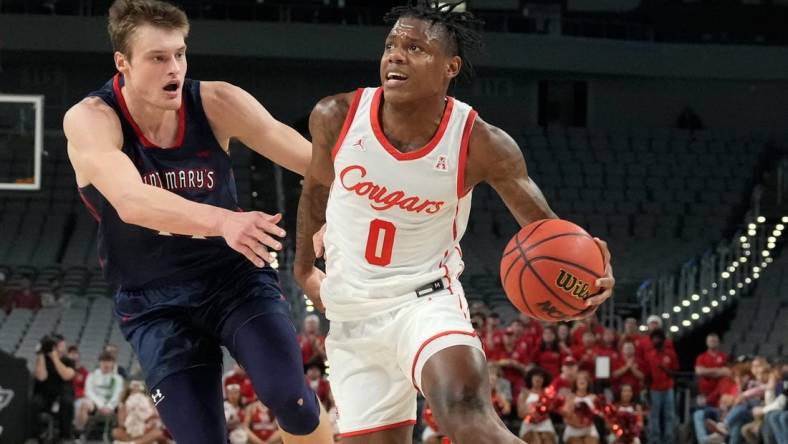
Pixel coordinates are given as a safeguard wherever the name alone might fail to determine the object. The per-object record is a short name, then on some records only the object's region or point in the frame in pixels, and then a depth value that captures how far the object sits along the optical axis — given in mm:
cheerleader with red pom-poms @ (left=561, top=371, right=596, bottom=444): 11695
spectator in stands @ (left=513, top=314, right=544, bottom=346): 13766
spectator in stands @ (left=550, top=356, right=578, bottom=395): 12086
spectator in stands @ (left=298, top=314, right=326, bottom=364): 13180
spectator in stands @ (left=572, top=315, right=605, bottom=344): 13966
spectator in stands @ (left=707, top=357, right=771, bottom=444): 12305
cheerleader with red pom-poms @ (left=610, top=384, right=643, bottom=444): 12251
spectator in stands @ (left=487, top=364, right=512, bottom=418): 12008
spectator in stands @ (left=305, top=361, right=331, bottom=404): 12492
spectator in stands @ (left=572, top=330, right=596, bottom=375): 12922
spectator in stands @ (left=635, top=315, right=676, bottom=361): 13539
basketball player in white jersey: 5000
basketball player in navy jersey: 4961
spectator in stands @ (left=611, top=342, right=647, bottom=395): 13094
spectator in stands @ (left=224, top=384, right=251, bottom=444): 12008
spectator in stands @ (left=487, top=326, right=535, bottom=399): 12930
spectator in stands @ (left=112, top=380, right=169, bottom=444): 12180
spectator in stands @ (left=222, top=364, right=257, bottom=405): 12805
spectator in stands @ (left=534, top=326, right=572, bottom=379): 13414
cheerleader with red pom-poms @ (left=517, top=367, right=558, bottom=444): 11602
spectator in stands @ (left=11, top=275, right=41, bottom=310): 17891
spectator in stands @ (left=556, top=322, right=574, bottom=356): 13552
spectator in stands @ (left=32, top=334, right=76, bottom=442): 12781
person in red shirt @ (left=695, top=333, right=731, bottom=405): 13562
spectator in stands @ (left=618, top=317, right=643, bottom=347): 13703
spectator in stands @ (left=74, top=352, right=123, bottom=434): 13391
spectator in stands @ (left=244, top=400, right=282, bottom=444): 12262
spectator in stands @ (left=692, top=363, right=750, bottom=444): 12797
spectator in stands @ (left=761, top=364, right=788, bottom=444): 11688
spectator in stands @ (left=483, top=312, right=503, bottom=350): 13594
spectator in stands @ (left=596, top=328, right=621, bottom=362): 13227
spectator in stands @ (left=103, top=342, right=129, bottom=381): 13534
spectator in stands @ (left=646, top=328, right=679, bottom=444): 13375
